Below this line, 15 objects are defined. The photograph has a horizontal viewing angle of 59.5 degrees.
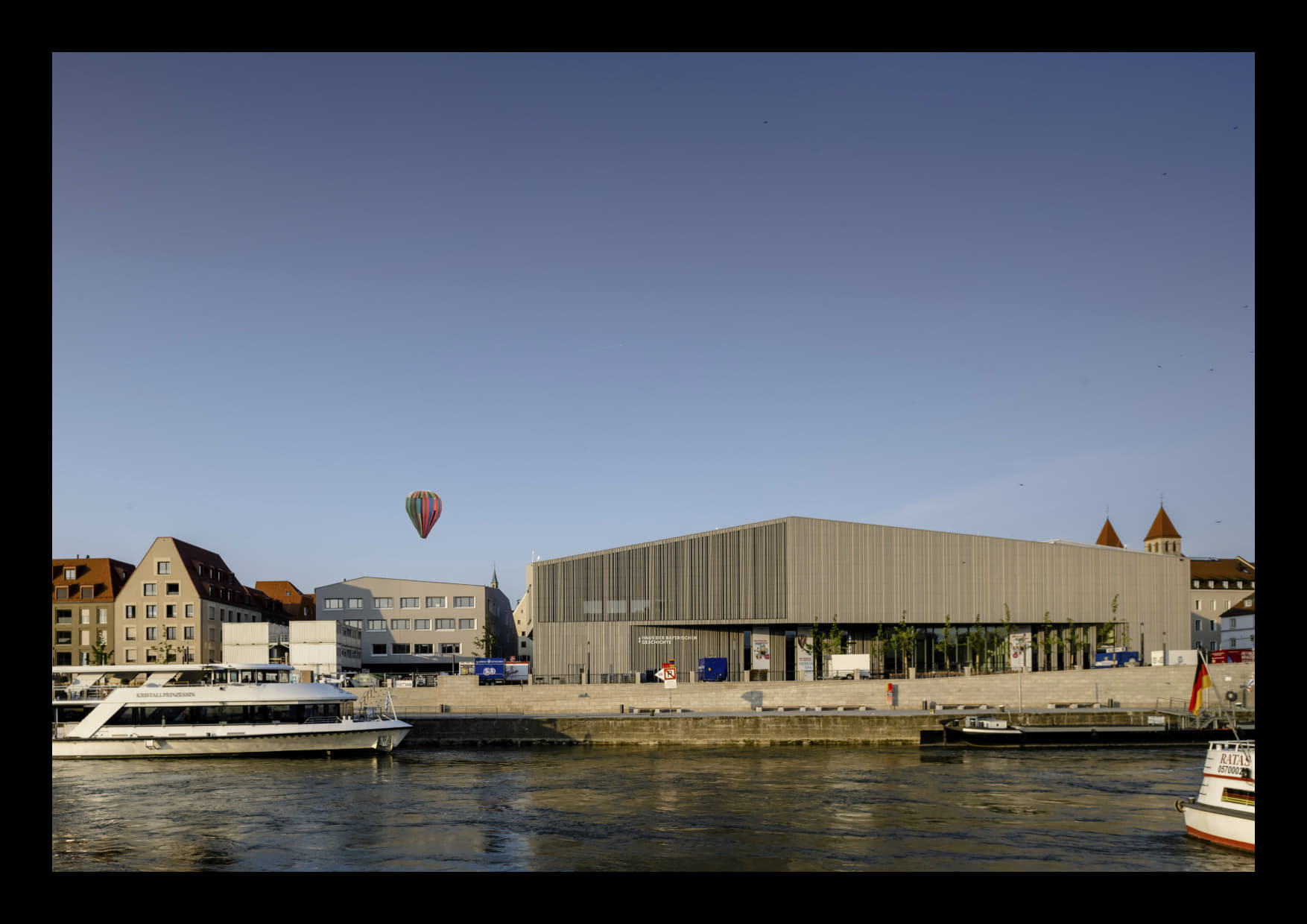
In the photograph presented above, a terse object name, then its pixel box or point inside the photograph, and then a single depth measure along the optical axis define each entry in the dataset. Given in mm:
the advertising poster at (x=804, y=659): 85312
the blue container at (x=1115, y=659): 83375
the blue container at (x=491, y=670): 80188
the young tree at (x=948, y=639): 87375
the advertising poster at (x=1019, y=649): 78438
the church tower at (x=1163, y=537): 170875
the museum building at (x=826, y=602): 86438
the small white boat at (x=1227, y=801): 30641
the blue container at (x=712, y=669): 86000
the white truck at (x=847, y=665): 83062
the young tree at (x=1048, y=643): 88562
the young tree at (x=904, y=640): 85688
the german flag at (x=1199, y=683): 36781
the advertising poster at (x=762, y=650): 87750
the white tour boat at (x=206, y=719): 56562
